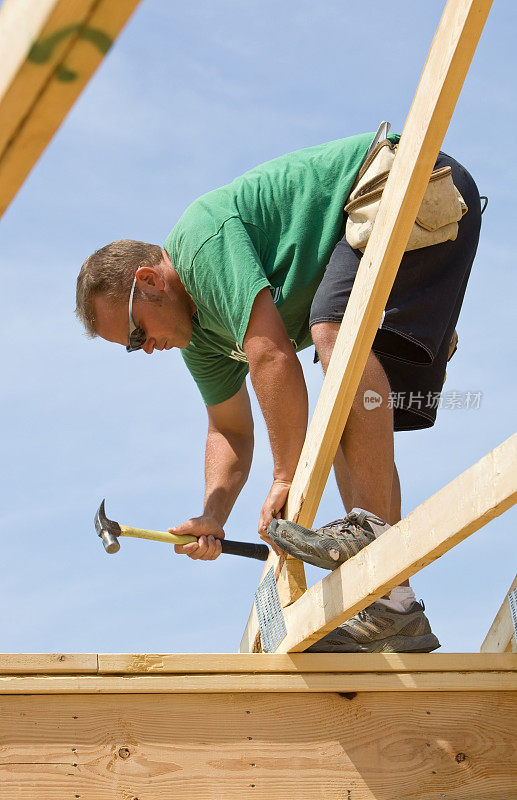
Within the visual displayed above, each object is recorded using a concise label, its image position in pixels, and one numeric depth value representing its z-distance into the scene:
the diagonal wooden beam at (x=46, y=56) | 1.86
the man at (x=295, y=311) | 5.37
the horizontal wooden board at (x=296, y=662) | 5.09
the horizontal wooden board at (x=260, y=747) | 4.87
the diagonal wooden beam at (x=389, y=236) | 4.26
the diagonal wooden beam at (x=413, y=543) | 3.54
